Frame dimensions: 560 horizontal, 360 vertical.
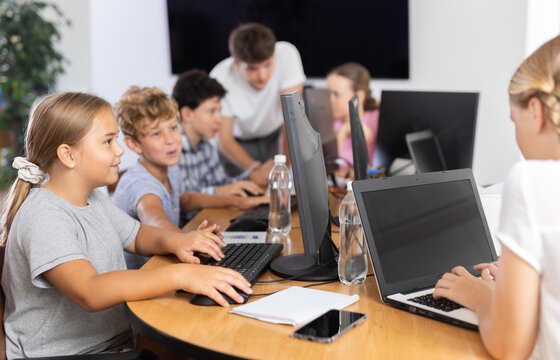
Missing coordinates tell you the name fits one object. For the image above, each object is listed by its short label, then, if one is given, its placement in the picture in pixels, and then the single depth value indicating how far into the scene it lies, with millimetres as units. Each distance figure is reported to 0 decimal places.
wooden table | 925
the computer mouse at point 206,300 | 1124
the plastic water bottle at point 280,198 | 1786
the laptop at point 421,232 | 1124
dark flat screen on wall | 4117
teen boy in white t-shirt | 3000
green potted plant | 4574
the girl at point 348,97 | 3143
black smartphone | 966
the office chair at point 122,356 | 1105
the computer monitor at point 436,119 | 2199
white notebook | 1037
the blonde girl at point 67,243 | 1190
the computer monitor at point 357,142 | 1670
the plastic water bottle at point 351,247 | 1252
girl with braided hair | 844
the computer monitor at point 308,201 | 1114
